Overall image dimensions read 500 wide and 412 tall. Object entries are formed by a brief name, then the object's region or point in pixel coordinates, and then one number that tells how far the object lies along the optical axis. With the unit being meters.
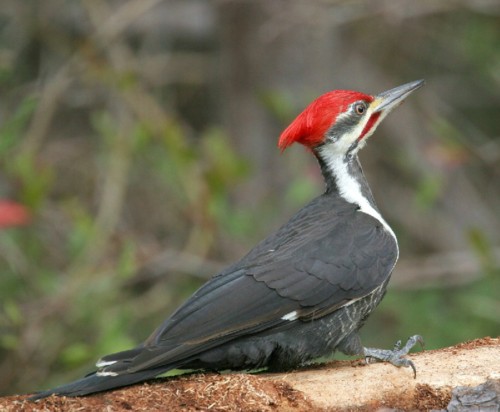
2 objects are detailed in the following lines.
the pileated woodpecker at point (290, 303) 7.52
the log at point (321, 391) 6.98
